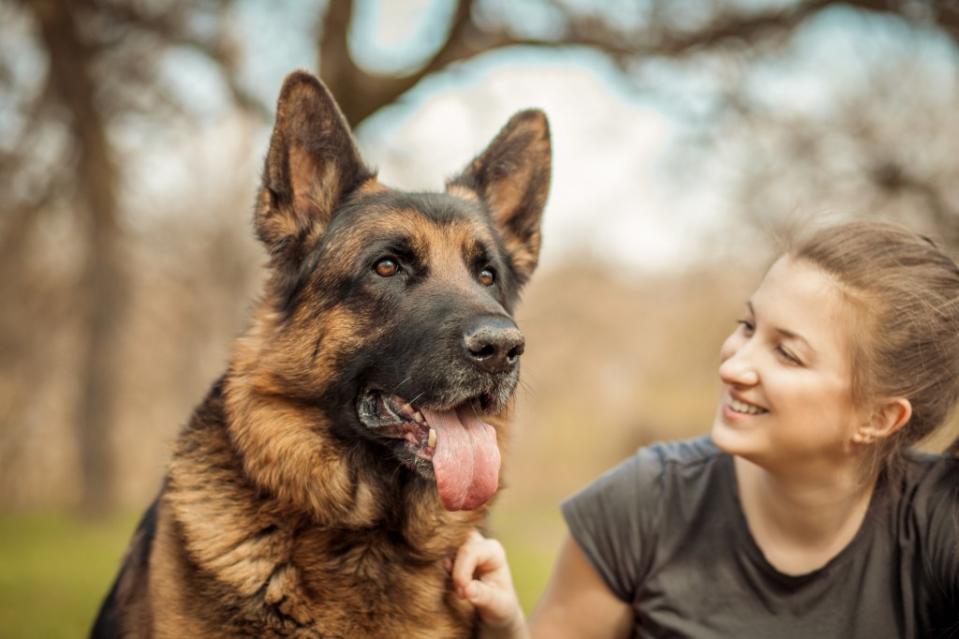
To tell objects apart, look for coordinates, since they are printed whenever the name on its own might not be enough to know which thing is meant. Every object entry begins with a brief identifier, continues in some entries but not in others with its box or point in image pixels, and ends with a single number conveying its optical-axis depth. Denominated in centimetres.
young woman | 264
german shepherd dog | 251
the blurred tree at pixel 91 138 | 934
